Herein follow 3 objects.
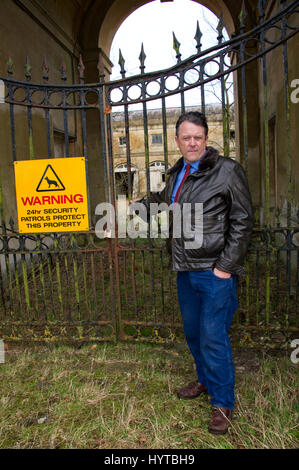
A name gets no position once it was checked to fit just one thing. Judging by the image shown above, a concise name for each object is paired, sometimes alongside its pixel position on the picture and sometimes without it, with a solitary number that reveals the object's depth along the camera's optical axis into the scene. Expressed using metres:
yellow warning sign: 3.63
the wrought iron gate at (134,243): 3.17
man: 2.39
